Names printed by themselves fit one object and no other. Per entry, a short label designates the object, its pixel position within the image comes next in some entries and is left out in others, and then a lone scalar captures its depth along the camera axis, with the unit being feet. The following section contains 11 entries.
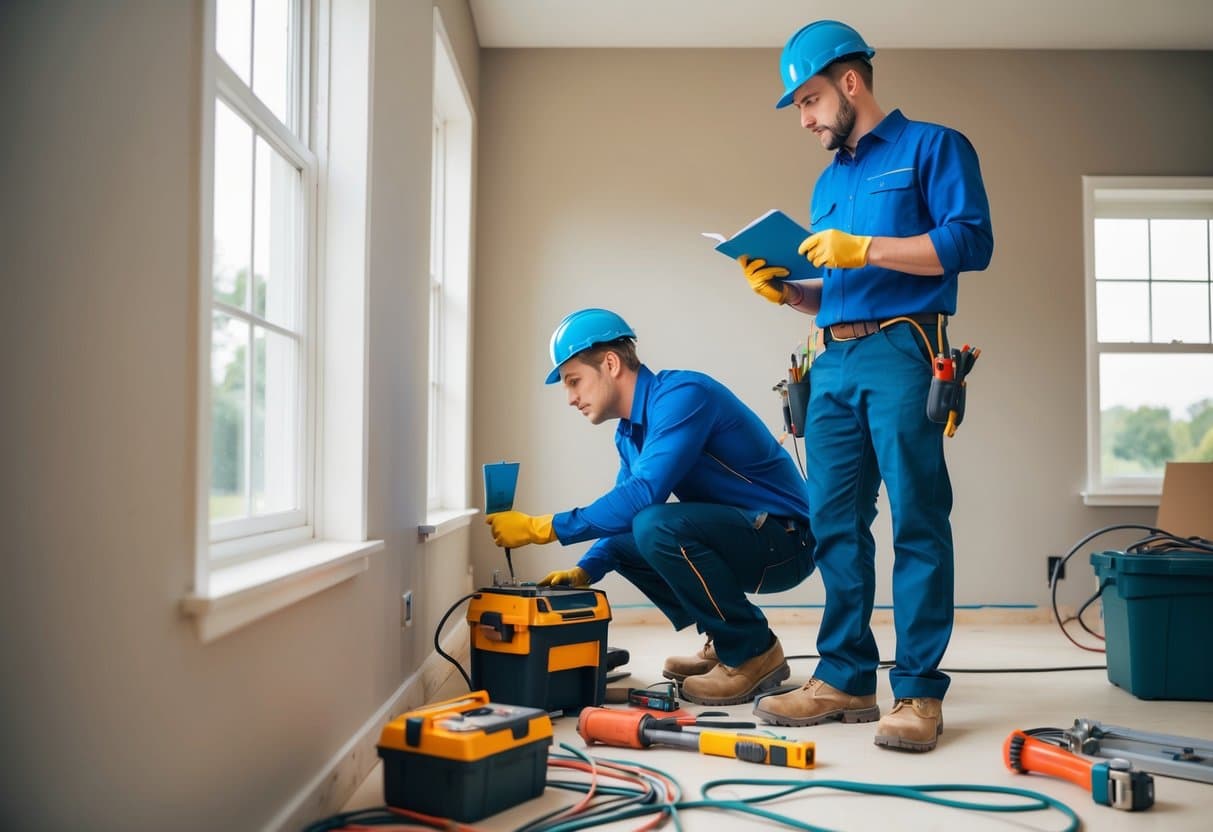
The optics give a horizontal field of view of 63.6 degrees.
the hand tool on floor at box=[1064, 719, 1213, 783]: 6.40
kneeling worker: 8.49
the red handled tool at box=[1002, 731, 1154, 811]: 5.83
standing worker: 7.35
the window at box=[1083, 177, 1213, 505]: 15.52
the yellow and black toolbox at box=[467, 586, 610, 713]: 7.52
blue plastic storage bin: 9.21
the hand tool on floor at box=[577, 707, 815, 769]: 6.67
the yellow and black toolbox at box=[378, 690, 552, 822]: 5.28
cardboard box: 12.83
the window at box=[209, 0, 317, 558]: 5.29
